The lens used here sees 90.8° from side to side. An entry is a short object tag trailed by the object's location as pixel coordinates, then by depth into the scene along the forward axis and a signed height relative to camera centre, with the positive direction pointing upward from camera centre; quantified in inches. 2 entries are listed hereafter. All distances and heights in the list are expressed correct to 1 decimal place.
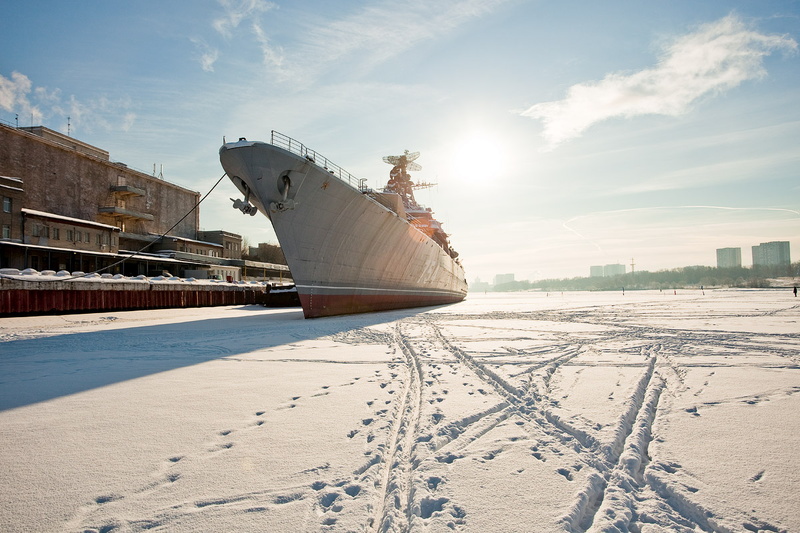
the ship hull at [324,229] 538.3 +84.1
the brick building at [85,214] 1059.3 +263.8
